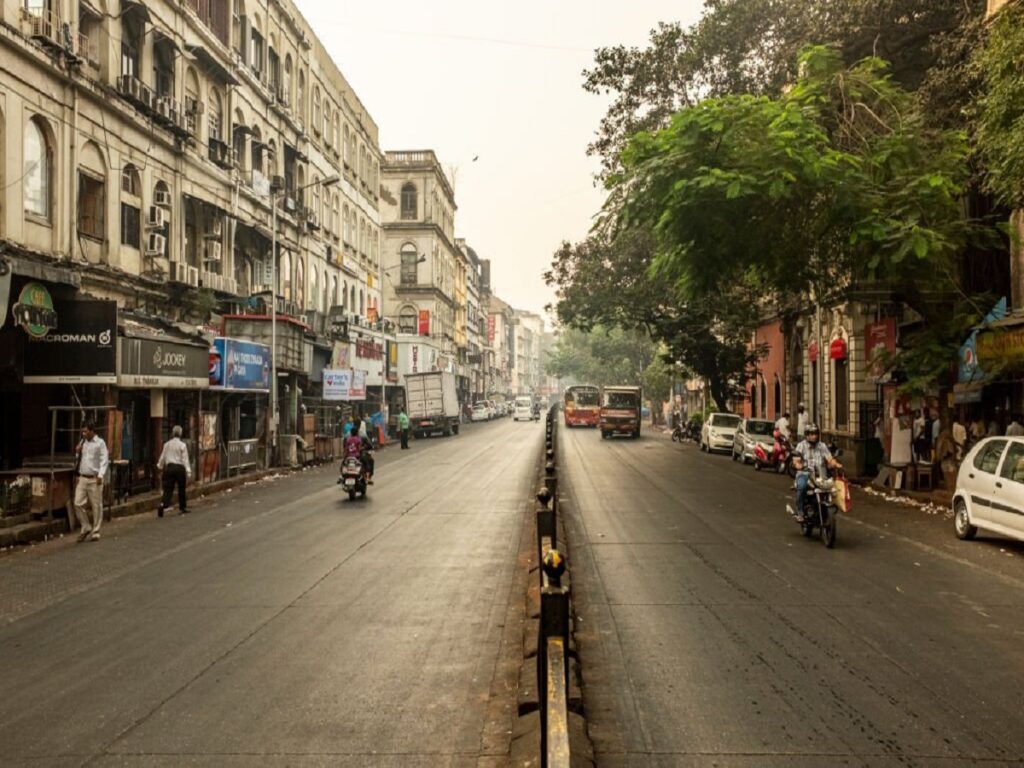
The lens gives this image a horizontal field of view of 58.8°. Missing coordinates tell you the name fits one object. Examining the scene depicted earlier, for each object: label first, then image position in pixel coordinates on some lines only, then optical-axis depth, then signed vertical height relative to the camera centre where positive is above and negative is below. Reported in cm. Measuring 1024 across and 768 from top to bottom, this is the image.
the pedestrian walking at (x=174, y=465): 1770 -121
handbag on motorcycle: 1289 -137
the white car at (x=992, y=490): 1237 -128
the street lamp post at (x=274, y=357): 2820 +148
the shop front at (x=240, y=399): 2441 +15
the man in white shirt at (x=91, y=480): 1434 -122
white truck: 5031 +15
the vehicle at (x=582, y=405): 6825 -21
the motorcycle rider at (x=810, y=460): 1345 -88
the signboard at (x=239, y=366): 2431 +106
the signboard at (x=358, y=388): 3721 +64
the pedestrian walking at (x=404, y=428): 4012 -113
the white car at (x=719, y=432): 3822 -128
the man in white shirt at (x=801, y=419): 2947 -61
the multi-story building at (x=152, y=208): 1781 +528
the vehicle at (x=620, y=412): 5091 -56
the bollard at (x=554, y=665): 372 -123
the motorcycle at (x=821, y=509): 1284 -156
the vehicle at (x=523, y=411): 8650 -83
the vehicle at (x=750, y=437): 3108 -125
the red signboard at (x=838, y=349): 3444 +198
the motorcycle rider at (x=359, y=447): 1995 -99
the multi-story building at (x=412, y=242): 7975 +1431
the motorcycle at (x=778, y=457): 2753 -176
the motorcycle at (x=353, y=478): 1928 -159
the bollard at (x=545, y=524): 780 -107
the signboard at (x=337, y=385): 3638 +73
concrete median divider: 386 -141
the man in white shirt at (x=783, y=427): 2805 -79
